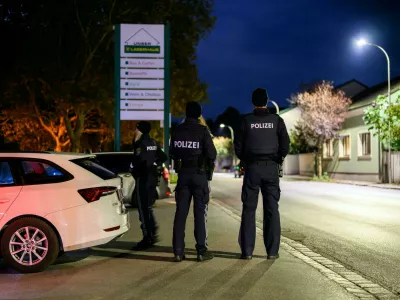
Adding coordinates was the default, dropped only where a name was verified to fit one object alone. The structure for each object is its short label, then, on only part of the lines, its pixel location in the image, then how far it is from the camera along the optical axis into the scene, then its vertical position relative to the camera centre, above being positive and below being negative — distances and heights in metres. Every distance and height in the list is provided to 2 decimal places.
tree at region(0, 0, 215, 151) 28.30 +6.75
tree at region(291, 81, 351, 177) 39.00 +4.05
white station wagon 6.59 -0.49
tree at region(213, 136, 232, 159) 91.01 +3.89
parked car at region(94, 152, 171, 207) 14.50 +0.08
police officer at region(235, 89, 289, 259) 6.96 +0.09
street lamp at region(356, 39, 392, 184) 29.34 +6.31
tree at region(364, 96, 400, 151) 27.72 +2.66
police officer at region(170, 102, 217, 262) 7.02 -0.10
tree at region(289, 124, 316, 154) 48.66 +2.31
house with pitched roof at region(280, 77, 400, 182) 34.06 +1.46
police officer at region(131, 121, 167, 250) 8.20 -0.17
